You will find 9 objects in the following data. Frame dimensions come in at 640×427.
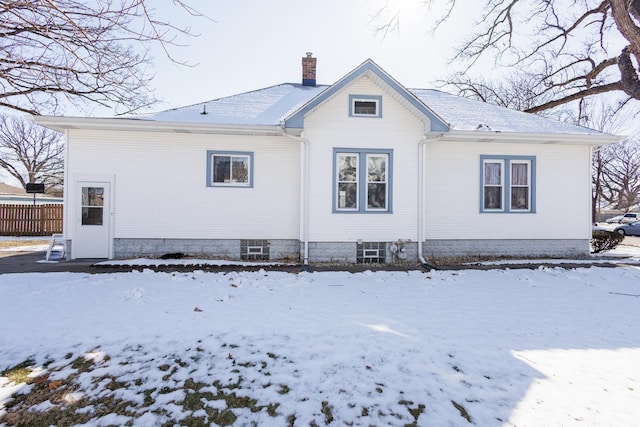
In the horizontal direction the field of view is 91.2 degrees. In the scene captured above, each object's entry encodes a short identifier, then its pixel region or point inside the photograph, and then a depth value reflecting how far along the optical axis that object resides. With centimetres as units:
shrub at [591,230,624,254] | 1145
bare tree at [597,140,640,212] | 3581
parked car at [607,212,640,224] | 4224
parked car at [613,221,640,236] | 2344
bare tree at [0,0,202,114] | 336
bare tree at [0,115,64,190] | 3431
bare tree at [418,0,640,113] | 999
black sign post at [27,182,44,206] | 1745
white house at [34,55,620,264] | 883
